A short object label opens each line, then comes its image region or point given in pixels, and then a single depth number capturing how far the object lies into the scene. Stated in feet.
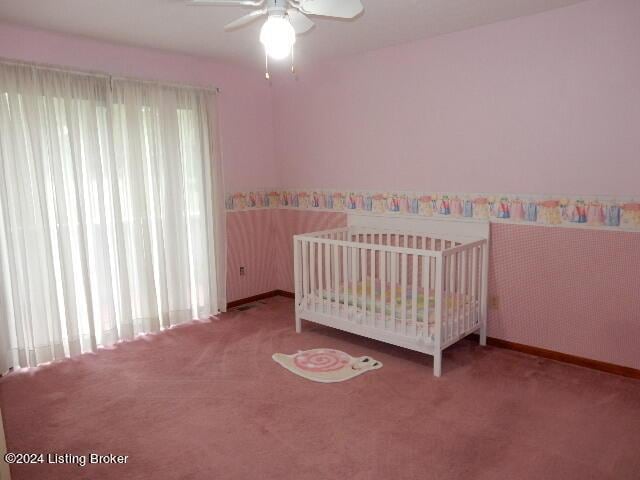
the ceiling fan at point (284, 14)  6.32
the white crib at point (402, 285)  10.23
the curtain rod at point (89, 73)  10.16
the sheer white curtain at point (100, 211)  10.41
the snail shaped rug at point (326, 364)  10.15
